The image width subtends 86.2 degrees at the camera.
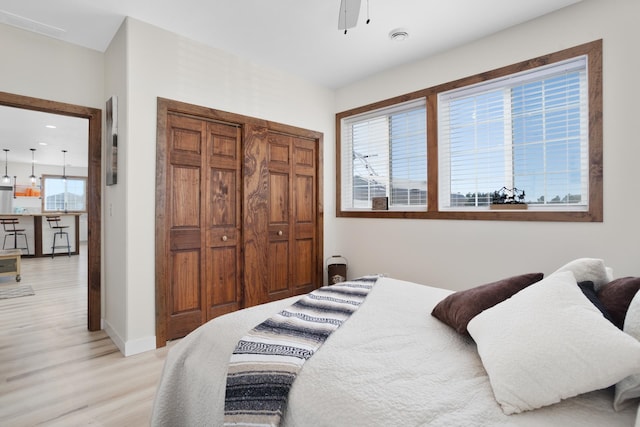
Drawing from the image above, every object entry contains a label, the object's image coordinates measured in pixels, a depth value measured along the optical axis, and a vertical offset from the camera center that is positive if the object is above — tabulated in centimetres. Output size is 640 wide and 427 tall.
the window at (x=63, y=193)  1044 +67
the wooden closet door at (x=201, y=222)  304 -7
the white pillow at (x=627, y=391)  84 -45
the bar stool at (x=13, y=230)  796 -36
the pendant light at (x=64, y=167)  912 +146
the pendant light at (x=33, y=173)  891 +122
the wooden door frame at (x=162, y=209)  287 +4
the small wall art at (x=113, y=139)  289 +64
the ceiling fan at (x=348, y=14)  210 +128
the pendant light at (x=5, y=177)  922 +104
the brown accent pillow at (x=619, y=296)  112 -29
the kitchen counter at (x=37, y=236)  806 -53
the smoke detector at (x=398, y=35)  295 +156
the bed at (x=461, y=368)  87 -49
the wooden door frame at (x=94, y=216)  319 -2
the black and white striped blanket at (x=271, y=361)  105 -50
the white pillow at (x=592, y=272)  131 -23
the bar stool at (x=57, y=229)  834 -37
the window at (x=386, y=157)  367 +65
